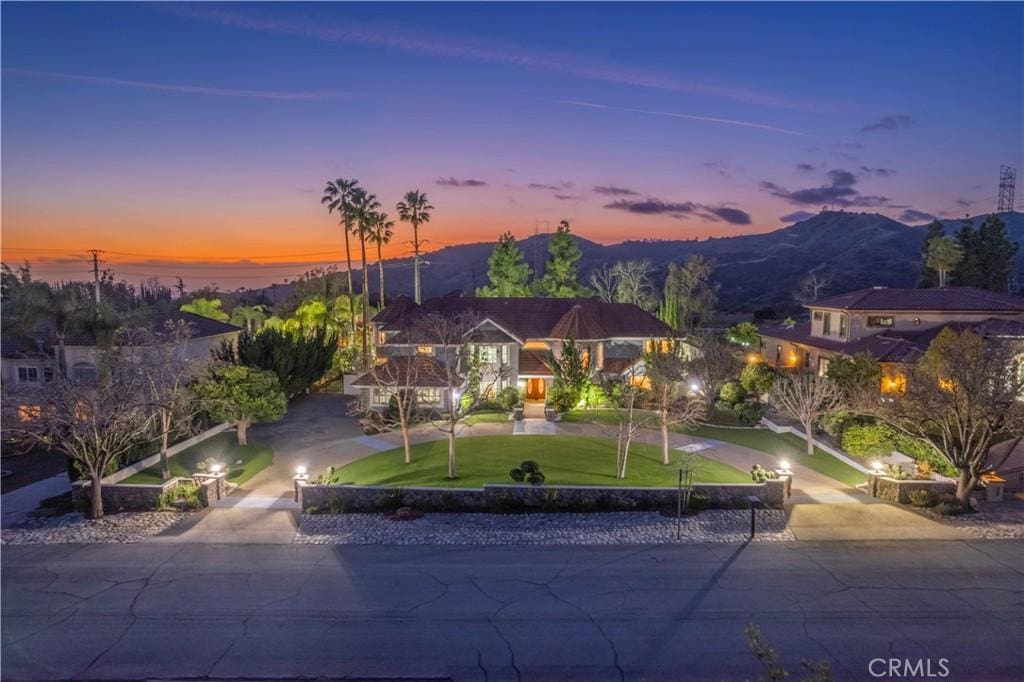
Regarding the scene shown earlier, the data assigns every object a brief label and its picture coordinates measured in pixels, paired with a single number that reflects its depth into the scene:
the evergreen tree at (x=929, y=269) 58.21
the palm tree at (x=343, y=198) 46.53
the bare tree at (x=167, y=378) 23.22
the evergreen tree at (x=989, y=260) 57.03
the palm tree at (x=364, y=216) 47.41
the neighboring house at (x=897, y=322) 33.00
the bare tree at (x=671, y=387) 25.02
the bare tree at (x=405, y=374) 30.02
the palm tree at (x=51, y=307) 31.38
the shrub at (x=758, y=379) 34.47
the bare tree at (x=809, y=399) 26.73
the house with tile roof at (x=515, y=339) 34.62
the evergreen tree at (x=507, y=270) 54.94
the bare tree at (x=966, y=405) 19.34
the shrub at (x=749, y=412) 31.61
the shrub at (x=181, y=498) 20.44
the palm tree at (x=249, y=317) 54.38
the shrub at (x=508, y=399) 34.06
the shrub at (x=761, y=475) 20.84
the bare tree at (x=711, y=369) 33.50
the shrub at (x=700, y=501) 19.69
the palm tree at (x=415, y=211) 52.41
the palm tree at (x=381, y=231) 50.60
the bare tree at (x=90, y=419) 19.48
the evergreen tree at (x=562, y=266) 54.41
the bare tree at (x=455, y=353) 29.16
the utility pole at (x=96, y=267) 45.62
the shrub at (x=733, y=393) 34.00
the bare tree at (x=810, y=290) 76.30
